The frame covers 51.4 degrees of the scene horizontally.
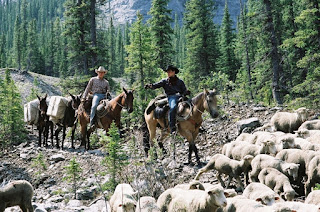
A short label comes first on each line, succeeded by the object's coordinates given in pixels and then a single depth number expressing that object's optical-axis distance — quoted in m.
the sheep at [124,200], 6.07
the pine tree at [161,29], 31.78
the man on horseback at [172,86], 11.52
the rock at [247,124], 13.62
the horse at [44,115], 18.09
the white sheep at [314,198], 6.20
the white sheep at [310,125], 11.32
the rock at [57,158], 13.89
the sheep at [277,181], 6.86
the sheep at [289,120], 11.98
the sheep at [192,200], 5.48
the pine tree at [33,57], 77.06
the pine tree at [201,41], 37.72
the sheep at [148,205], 6.08
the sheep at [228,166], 8.39
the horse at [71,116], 16.34
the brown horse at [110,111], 13.26
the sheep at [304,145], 8.98
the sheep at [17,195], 7.34
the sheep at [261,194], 6.03
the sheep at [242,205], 5.64
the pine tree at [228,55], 45.12
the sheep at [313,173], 7.51
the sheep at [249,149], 8.98
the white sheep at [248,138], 10.80
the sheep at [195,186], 6.79
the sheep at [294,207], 5.02
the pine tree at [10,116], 19.36
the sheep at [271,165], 7.66
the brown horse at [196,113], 10.52
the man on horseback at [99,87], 14.84
